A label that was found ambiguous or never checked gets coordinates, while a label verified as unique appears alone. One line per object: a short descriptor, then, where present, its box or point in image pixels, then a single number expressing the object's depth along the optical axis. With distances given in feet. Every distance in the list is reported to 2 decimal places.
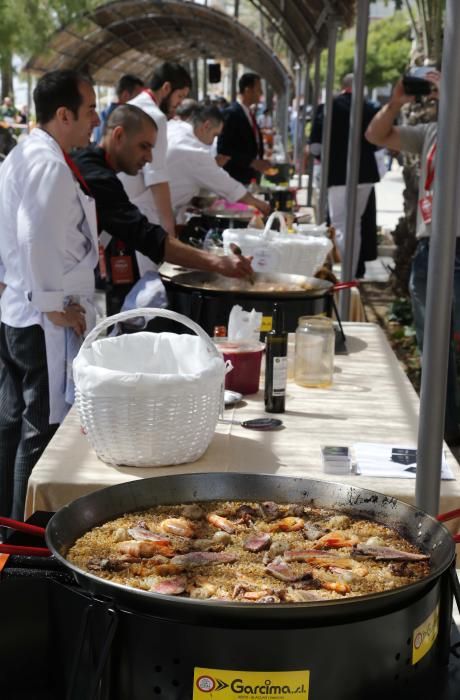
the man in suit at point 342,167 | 34.14
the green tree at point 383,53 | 195.93
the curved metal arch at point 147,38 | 89.04
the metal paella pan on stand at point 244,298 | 13.94
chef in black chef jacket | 15.10
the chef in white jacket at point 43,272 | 12.30
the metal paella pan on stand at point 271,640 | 4.92
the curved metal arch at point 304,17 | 29.73
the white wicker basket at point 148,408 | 8.47
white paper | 9.02
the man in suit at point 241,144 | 35.14
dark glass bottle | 10.55
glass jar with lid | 11.70
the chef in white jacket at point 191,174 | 23.29
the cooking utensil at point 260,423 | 10.20
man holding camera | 18.07
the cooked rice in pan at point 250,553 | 5.64
